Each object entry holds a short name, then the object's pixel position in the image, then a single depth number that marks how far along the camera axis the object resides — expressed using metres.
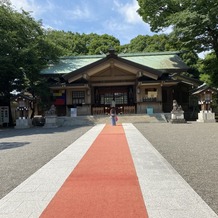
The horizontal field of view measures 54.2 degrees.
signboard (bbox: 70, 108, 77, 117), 17.82
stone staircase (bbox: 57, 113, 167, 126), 16.70
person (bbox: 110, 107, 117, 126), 14.58
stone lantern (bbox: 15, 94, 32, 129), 16.75
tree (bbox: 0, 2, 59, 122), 16.19
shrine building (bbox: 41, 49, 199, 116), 18.76
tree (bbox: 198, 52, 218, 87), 19.64
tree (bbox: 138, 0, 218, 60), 17.54
